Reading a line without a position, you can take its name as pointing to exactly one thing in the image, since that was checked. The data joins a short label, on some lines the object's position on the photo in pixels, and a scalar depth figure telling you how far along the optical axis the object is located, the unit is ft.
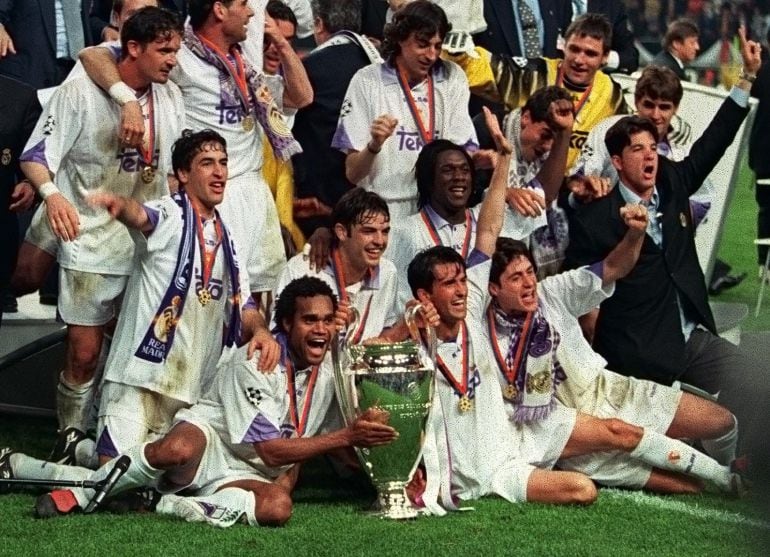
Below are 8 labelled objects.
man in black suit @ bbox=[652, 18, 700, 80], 79.10
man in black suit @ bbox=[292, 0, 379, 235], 48.42
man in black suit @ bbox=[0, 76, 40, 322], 43.62
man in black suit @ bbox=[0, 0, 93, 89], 52.21
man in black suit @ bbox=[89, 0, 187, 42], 52.21
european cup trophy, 38.27
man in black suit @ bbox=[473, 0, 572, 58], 53.52
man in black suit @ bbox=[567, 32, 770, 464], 45.88
